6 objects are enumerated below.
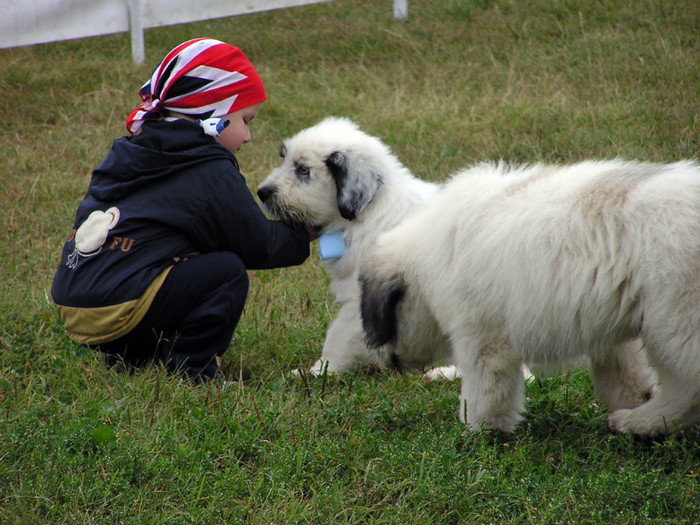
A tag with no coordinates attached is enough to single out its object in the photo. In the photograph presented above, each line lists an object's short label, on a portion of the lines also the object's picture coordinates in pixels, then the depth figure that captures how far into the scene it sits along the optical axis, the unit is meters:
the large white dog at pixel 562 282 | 5.87
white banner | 18.44
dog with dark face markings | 8.95
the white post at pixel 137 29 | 19.47
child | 8.01
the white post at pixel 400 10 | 21.23
